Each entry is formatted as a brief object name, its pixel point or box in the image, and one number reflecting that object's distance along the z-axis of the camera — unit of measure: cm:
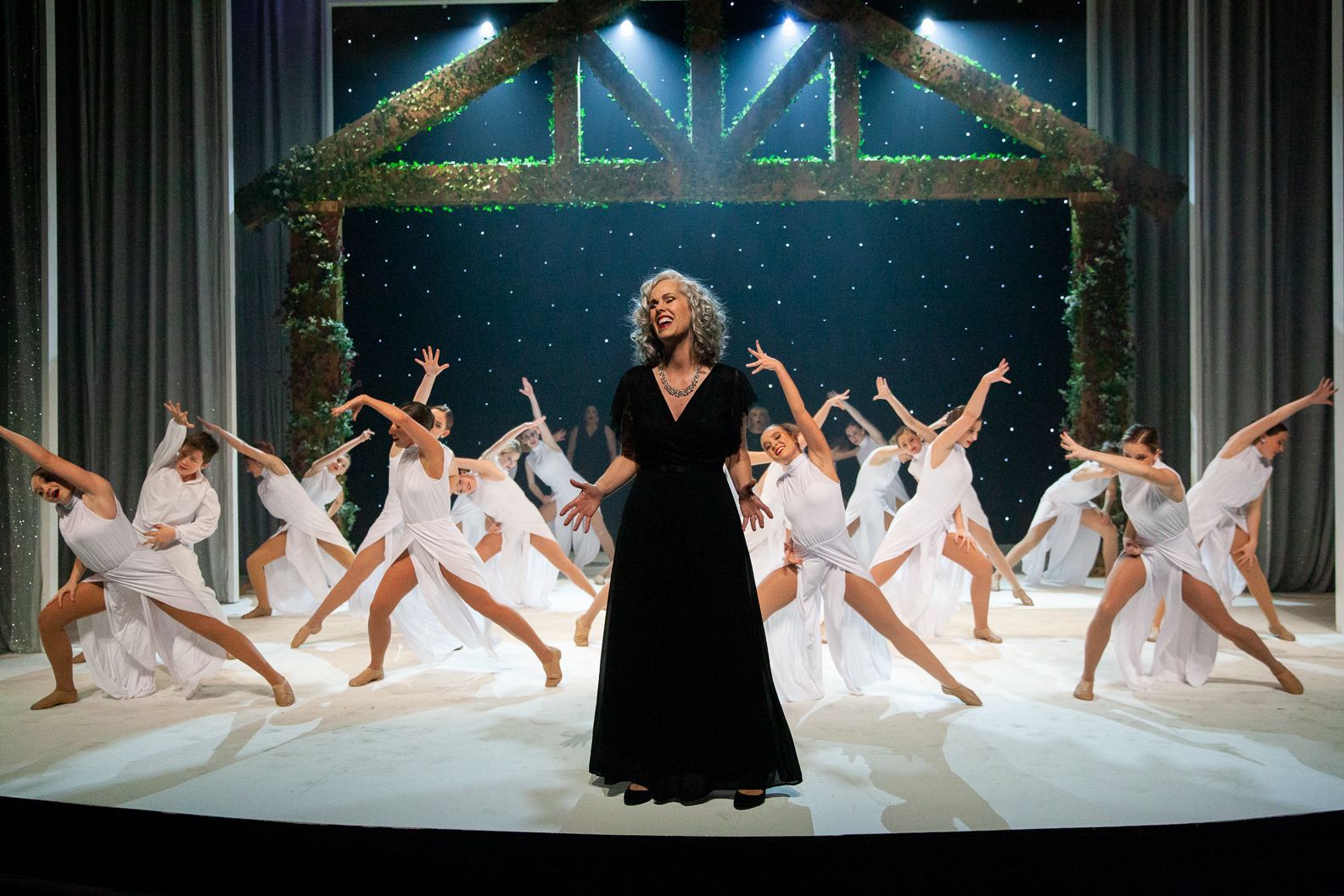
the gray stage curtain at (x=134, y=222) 772
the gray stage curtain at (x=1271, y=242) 835
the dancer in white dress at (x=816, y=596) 490
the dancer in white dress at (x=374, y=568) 597
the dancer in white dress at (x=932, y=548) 642
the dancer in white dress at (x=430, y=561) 530
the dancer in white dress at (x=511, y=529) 715
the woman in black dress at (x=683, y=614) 337
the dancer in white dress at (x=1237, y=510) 655
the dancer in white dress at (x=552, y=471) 921
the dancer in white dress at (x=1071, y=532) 836
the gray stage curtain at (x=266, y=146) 970
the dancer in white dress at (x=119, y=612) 485
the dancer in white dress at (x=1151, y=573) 498
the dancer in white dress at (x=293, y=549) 741
